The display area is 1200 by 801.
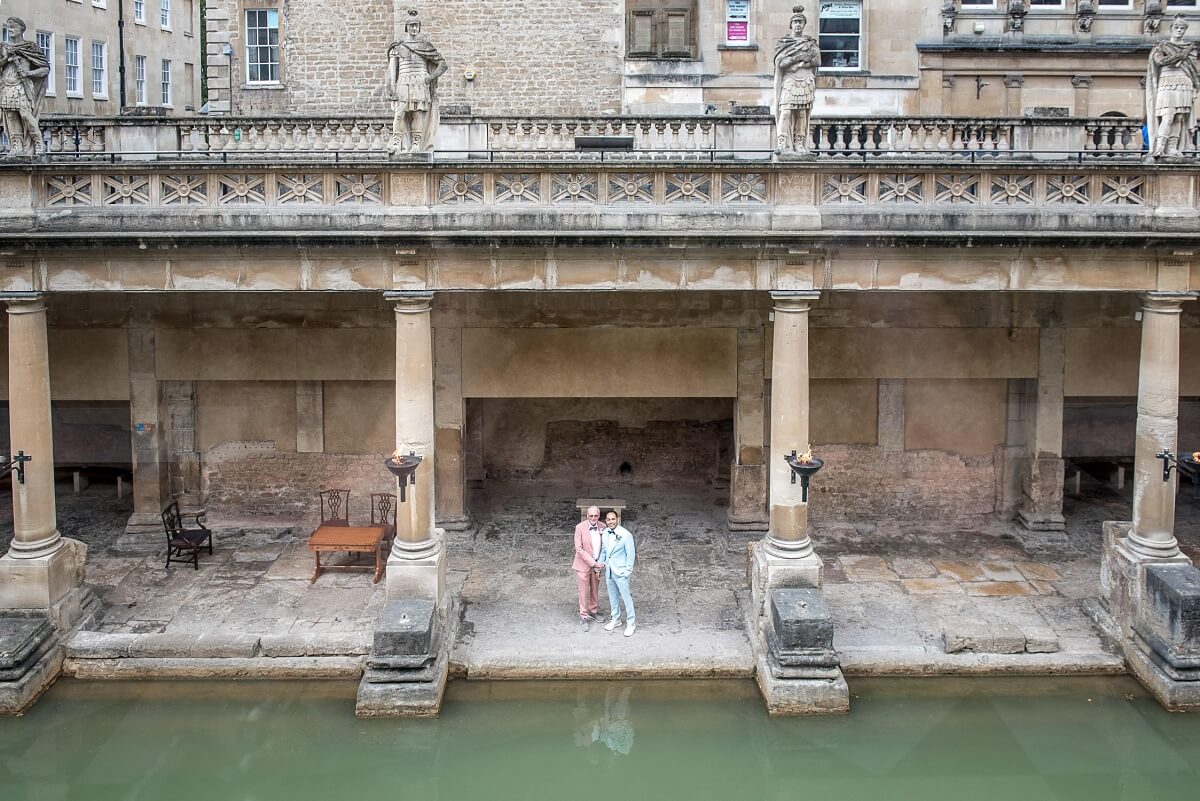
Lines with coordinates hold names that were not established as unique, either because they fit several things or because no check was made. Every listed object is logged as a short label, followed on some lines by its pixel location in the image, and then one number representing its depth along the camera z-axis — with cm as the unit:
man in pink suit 1210
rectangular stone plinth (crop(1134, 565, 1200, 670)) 1106
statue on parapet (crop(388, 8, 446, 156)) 1120
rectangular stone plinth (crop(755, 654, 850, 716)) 1084
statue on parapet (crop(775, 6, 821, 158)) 1119
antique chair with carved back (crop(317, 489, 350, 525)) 1572
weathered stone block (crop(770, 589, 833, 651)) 1105
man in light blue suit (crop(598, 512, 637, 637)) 1194
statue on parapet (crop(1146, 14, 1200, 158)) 1136
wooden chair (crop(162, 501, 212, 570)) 1413
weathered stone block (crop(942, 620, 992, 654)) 1170
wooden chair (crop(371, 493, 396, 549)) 1495
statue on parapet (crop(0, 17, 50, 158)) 1126
